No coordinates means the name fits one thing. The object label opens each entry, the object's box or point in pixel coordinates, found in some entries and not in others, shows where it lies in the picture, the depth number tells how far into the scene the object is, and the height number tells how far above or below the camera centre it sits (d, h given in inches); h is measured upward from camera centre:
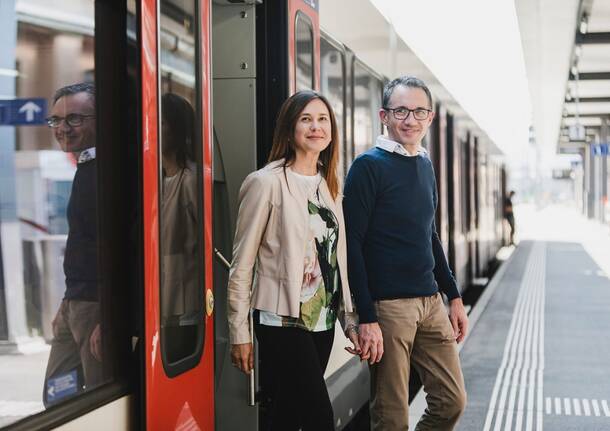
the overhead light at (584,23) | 684.5 +117.0
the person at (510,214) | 1099.0 -45.3
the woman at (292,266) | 119.1 -11.5
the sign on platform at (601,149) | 1298.0 +36.9
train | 99.5 +1.5
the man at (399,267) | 133.6 -13.2
